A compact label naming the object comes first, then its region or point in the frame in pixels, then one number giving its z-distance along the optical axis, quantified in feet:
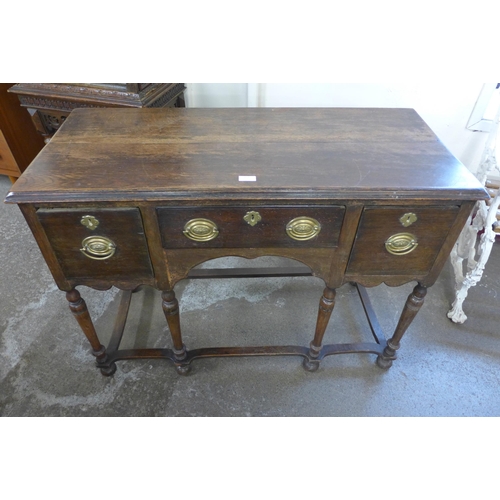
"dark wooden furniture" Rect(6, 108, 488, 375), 3.00
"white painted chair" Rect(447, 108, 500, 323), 4.89
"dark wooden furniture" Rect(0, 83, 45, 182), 6.86
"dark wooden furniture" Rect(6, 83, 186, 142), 4.95
